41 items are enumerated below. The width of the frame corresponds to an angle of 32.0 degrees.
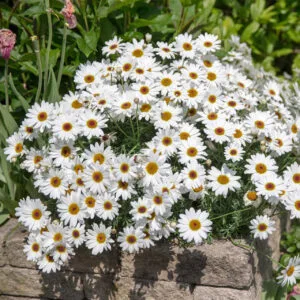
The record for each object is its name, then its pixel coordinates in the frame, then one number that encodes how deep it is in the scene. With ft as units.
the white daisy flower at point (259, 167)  7.68
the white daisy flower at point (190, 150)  7.74
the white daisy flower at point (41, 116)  7.96
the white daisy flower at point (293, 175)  7.88
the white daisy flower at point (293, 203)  7.51
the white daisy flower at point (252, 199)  7.45
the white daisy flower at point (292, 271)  7.60
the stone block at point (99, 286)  8.58
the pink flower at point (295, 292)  9.18
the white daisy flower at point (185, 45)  9.06
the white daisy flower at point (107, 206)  7.49
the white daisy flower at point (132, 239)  7.48
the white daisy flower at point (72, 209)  7.57
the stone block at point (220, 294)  7.98
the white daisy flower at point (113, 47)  8.98
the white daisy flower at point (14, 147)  8.13
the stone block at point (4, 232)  8.76
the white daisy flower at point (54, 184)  7.70
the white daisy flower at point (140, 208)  7.34
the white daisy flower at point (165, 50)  8.91
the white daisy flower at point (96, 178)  7.50
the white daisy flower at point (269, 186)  7.43
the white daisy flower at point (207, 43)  9.23
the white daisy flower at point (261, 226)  7.50
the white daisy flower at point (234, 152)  7.91
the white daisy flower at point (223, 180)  7.58
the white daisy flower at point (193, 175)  7.55
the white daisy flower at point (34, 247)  7.79
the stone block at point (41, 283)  8.71
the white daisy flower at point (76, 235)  7.59
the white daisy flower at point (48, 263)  7.79
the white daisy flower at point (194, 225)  7.36
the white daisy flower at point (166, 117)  7.92
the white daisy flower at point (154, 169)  7.40
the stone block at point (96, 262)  8.38
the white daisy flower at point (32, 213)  7.80
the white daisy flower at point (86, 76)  8.66
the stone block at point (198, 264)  7.86
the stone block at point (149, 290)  8.21
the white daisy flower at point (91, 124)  7.79
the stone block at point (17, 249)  8.62
